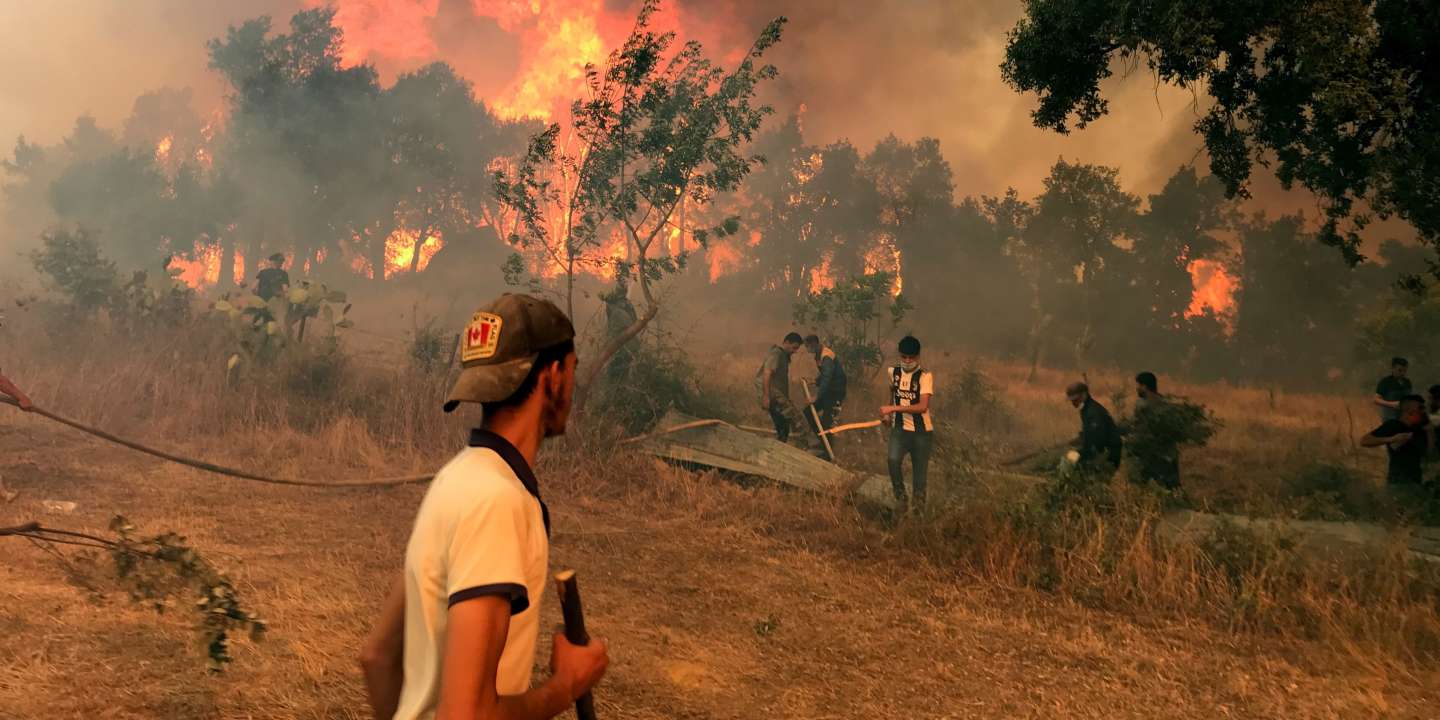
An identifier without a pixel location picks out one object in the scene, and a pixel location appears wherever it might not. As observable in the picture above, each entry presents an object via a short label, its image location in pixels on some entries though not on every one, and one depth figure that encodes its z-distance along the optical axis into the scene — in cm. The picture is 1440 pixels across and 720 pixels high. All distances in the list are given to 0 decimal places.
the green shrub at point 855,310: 1833
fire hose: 506
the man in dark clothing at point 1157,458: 928
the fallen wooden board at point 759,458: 984
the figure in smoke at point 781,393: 1254
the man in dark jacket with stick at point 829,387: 1277
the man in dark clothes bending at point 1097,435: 921
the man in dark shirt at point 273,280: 1513
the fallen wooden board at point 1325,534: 726
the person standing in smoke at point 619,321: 1269
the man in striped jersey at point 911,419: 969
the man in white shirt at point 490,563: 148
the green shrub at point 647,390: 1165
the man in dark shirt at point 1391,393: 1123
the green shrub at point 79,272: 1708
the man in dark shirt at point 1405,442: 892
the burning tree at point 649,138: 1191
